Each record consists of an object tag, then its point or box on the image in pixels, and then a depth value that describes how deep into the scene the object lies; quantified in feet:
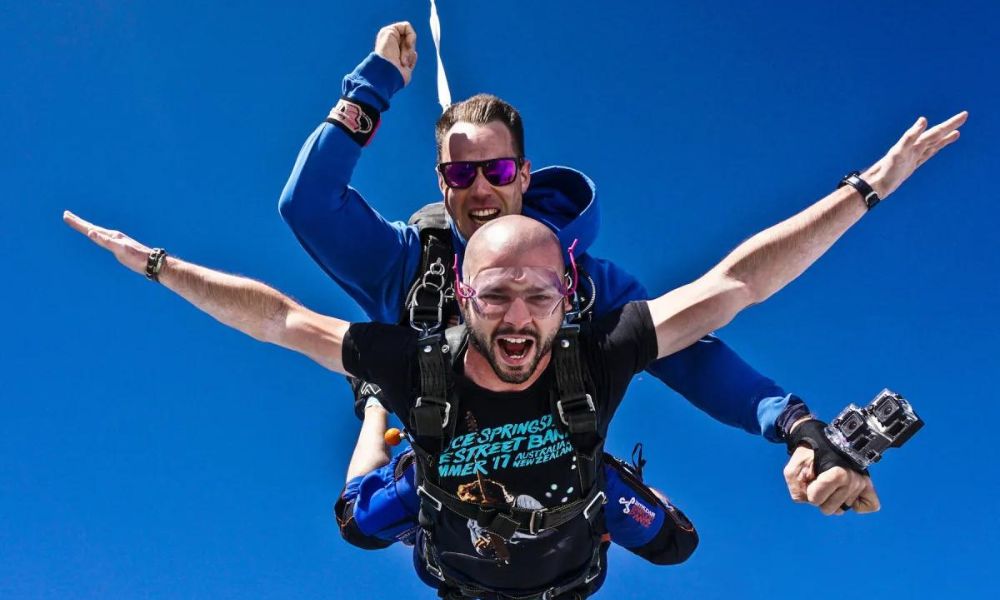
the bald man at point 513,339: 13.37
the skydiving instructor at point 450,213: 15.58
